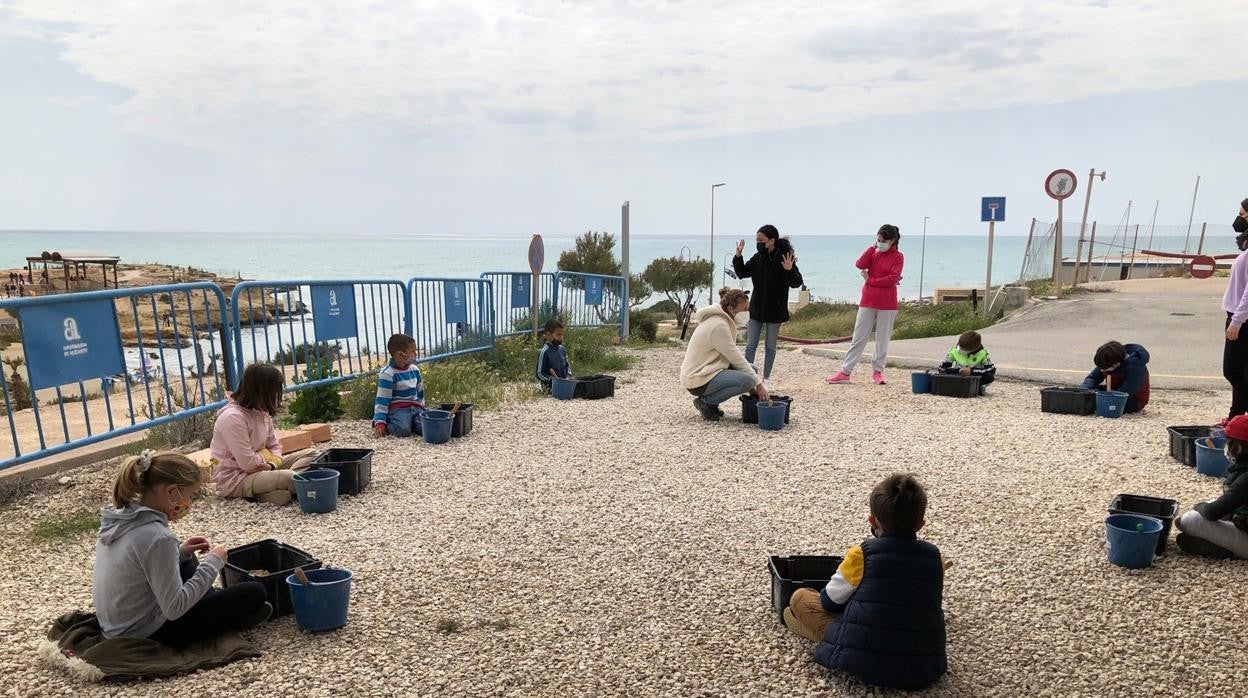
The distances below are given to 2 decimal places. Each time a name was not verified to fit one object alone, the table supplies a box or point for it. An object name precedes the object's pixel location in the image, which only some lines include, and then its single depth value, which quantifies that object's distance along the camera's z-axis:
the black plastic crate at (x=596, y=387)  10.30
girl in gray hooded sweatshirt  3.53
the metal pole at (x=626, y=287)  17.36
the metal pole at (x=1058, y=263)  20.35
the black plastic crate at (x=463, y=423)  8.05
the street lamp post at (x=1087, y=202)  22.57
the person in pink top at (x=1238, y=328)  6.48
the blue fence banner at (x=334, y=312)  8.79
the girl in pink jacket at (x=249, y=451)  5.68
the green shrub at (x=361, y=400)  8.74
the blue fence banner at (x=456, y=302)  11.55
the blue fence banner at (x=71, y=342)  5.64
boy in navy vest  3.34
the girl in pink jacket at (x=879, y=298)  10.71
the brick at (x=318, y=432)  7.55
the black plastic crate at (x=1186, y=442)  6.67
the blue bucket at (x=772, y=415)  8.42
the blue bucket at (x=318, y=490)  5.62
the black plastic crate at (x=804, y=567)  4.20
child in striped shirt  7.97
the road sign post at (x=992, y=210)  17.96
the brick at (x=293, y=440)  7.15
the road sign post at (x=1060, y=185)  18.83
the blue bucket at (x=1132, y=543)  4.61
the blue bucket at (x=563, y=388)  10.18
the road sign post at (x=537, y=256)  12.44
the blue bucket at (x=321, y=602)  3.84
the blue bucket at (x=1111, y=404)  8.55
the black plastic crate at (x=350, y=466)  6.05
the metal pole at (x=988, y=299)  19.35
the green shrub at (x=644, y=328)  19.66
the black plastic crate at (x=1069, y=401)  8.82
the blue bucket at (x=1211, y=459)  6.39
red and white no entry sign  25.91
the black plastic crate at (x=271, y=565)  4.03
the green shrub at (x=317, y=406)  8.55
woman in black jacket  10.21
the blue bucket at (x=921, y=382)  10.36
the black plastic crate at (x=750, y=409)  8.73
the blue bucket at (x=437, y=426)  7.75
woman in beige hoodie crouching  8.74
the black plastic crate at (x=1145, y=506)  5.21
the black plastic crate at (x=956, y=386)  10.05
